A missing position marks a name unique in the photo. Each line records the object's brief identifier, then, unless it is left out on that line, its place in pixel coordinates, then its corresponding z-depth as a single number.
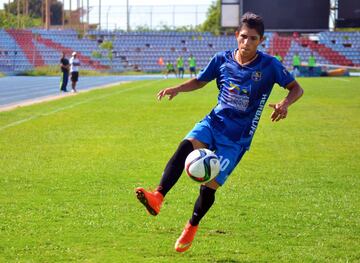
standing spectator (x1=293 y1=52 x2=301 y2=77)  59.69
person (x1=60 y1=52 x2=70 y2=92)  36.06
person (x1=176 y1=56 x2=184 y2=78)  59.03
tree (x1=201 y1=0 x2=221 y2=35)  115.07
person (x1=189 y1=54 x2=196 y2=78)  58.44
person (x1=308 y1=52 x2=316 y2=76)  60.06
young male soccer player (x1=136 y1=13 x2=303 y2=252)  6.85
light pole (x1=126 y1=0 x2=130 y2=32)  85.19
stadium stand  64.88
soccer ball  6.44
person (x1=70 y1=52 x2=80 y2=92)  36.47
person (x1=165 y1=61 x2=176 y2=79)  59.64
